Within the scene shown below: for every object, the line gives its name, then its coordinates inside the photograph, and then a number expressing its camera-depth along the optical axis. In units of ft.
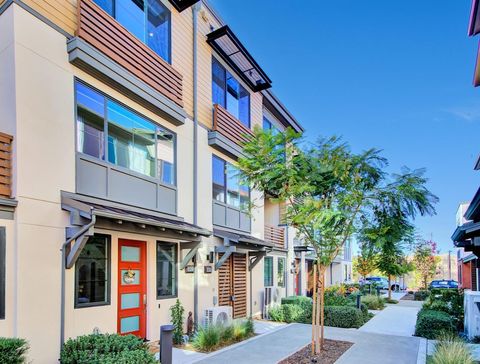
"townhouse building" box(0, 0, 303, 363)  23.40
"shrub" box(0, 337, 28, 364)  17.81
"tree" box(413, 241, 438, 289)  95.63
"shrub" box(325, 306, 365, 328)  42.98
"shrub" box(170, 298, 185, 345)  33.40
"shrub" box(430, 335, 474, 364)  22.91
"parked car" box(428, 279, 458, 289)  105.09
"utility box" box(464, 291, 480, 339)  35.81
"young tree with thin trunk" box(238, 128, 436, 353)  29.07
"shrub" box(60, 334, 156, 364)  19.98
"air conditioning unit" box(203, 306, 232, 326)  37.19
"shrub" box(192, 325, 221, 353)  30.91
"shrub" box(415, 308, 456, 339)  36.06
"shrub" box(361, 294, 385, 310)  62.85
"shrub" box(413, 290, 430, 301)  83.30
